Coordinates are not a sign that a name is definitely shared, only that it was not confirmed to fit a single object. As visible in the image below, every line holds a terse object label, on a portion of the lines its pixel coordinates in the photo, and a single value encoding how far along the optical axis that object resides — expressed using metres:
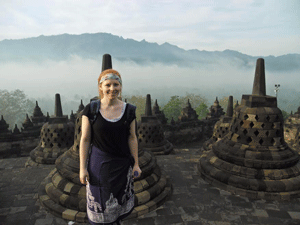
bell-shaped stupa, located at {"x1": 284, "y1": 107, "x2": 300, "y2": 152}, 16.20
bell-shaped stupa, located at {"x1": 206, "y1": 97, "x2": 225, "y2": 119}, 25.92
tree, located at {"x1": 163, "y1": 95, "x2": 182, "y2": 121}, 42.94
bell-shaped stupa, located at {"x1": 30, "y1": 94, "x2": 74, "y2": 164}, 10.37
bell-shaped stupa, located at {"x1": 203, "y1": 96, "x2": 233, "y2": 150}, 11.18
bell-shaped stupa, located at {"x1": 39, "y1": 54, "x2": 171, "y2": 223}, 4.94
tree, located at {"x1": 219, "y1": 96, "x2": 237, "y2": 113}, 60.43
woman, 2.92
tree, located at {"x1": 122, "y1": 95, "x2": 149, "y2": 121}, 50.08
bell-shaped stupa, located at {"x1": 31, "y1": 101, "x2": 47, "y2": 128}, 19.95
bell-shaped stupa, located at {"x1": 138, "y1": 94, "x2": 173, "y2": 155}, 12.62
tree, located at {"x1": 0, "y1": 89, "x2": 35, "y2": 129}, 53.17
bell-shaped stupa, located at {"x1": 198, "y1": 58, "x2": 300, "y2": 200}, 5.91
